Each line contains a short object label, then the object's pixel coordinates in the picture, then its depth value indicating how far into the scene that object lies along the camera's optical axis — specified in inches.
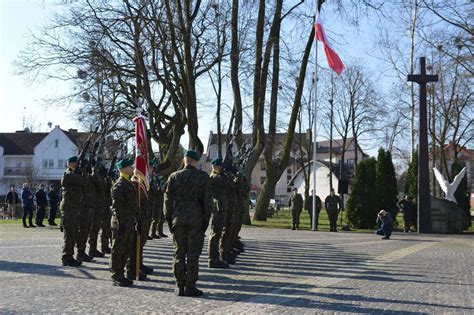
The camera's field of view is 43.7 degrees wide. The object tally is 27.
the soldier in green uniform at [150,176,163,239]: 657.2
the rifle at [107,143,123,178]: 549.2
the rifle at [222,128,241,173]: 517.4
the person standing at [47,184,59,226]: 961.5
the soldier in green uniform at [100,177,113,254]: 531.5
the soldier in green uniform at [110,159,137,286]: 362.0
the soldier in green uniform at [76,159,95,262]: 482.7
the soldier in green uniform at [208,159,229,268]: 456.1
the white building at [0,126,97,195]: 2891.2
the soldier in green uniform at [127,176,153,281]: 386.9
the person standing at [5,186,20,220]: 1112.7
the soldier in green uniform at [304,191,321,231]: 1059.3
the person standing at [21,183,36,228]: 944.3
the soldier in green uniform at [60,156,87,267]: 450.3
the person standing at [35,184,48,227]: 933.8
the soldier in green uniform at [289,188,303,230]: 1051.3
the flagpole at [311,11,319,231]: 1047.0
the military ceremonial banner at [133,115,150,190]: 420.8
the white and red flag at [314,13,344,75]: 968.9
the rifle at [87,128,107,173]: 508.0
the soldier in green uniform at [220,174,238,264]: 483.5
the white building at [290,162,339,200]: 3334.2
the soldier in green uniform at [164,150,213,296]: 335.0
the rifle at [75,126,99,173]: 474.9
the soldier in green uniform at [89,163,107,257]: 510.6
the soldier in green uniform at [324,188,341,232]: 1038.4
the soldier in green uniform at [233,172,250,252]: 536.1
